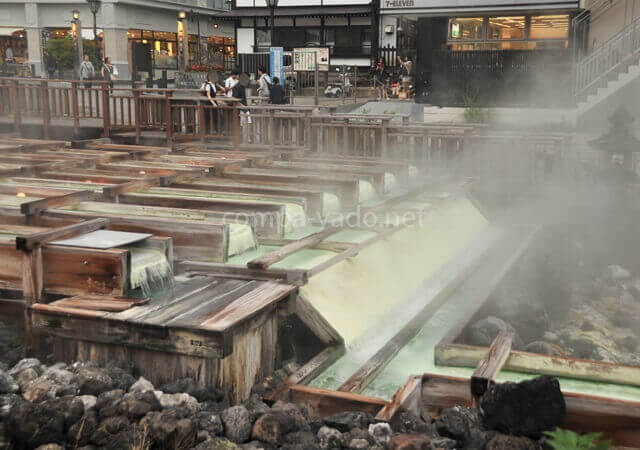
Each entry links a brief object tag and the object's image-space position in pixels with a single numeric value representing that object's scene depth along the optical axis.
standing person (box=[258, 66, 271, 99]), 18.50
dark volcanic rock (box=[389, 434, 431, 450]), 3.41
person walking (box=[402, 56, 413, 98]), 26.12
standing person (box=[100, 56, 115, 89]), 23.65
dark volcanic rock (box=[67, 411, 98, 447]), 3.60
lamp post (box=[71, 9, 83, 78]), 25.77
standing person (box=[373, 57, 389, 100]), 26.24
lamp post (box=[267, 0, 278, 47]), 22.11
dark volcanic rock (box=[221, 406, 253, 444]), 3.73
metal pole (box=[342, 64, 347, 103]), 24.41
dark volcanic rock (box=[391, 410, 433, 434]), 3.79
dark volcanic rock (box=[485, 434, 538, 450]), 3.46
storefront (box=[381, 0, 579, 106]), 19.98
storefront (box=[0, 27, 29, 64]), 40.26
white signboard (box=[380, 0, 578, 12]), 20.27
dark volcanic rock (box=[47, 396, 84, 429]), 3.64
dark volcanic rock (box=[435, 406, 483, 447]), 3.70
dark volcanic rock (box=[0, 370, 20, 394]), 3.99
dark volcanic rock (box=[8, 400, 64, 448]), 3.49
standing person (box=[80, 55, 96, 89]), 21.12
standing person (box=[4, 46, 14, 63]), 38.84
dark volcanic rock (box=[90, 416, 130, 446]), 3.57
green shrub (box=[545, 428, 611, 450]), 3.04
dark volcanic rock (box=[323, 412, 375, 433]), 3.78
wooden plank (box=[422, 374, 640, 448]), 3.68
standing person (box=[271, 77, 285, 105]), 17.89
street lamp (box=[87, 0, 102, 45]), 26.81
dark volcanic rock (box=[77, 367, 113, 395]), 3.99
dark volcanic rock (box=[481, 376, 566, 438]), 3.66
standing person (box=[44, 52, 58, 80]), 29.98
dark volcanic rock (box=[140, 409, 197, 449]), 3.55
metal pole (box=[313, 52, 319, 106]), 22.48
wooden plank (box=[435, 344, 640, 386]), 4.39
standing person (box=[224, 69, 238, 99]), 15.15
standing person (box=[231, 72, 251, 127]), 14.75
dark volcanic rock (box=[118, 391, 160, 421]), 3.73
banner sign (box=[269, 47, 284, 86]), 22.81
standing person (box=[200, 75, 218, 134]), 12.58
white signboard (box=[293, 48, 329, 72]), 23.38
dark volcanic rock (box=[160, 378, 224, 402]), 4.08
